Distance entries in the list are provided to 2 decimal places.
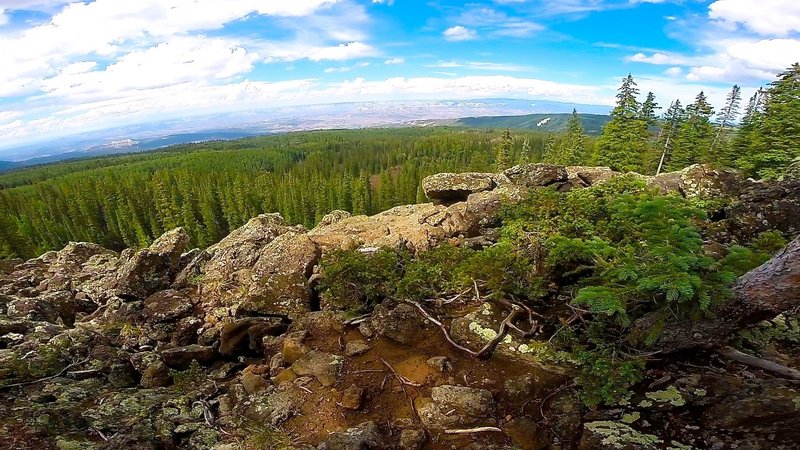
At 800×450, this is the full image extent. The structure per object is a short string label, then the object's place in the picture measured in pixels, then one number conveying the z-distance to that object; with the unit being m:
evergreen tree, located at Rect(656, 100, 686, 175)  42.52
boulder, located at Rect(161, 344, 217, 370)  10.09
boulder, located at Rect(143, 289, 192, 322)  13.34
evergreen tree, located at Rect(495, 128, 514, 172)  51.03
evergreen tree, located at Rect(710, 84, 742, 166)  36.25
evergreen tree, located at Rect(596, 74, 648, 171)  36.81
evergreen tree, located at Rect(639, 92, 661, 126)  39.69
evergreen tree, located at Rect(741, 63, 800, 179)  28.44
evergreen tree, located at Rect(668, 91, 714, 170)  38.50
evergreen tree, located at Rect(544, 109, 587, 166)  44.58
